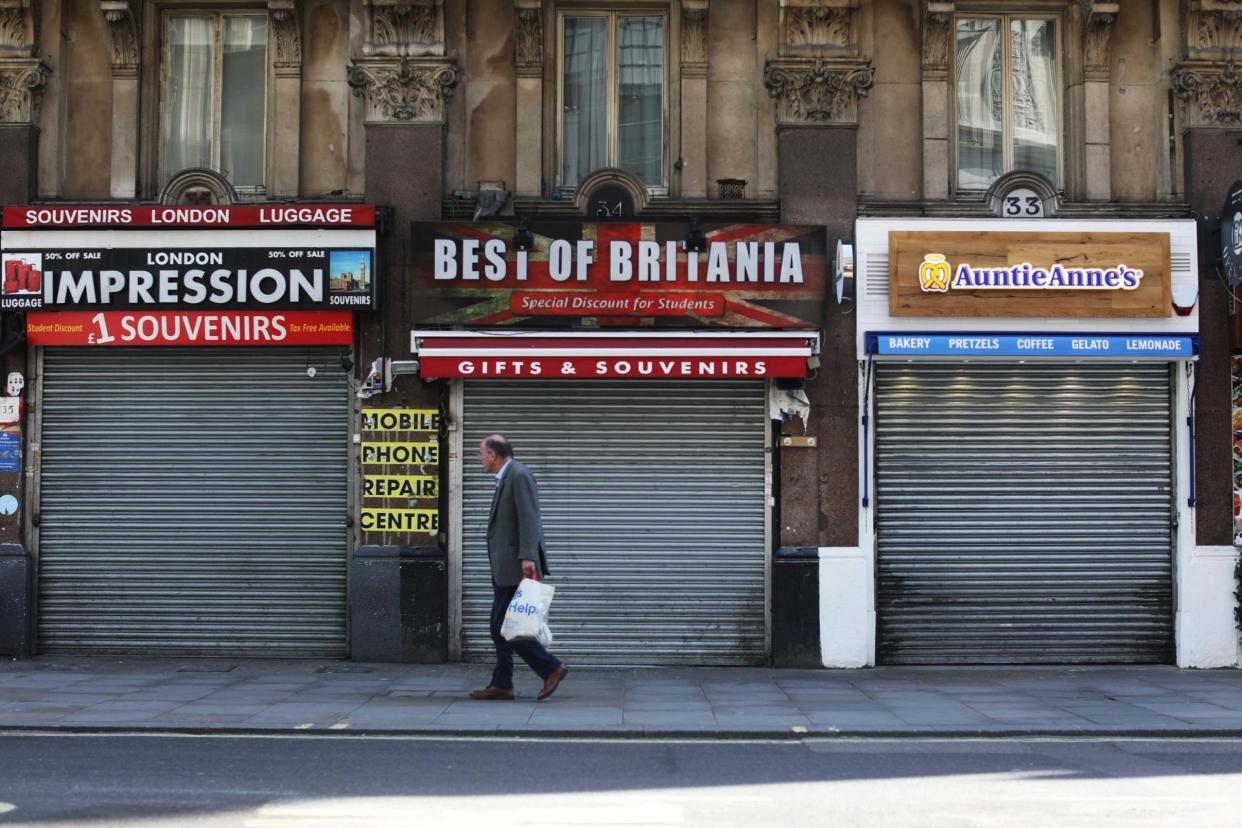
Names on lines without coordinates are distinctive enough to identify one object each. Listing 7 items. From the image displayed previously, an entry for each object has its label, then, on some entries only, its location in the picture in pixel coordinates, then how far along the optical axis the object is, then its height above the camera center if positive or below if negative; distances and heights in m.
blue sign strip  13.27 +1.14
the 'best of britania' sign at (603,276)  13.43 +1.87
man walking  10.55 -0.69
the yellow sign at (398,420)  13.45 +0.41
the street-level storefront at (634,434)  13.45 +0.26
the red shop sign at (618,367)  13.04 +0.91
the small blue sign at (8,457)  13.62 +0.04
